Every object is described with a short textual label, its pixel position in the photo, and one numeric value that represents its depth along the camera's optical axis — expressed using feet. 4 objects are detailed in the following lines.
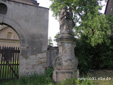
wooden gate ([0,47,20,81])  20.60
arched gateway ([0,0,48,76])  21.68
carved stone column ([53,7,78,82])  16.89
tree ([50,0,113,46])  22.99
